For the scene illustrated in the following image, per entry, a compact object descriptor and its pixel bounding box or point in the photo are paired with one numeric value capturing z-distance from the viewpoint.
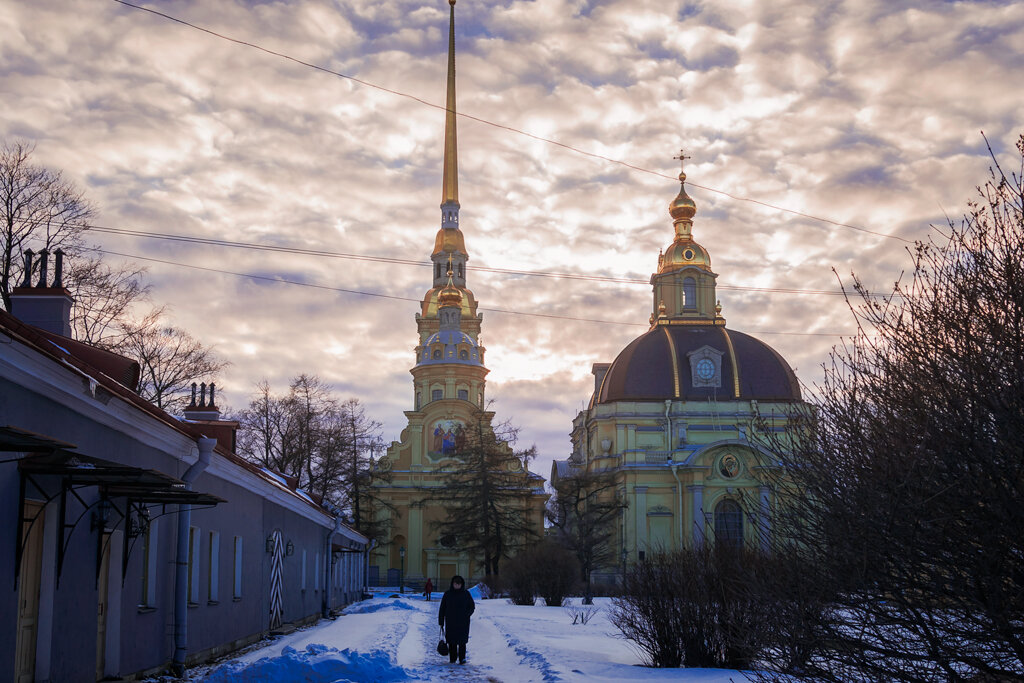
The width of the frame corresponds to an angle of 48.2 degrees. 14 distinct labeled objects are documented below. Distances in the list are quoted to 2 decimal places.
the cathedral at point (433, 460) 74.25
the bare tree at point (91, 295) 29.39
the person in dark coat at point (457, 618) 16.92
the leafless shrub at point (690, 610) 14.70
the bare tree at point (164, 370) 36.78
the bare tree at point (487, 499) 57.00
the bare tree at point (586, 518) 50.12
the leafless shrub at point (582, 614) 27.83
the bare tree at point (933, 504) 6.81
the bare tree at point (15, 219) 26.11
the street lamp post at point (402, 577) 68.34
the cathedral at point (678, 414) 68.50
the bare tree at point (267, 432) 49.22
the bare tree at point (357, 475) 52.41
